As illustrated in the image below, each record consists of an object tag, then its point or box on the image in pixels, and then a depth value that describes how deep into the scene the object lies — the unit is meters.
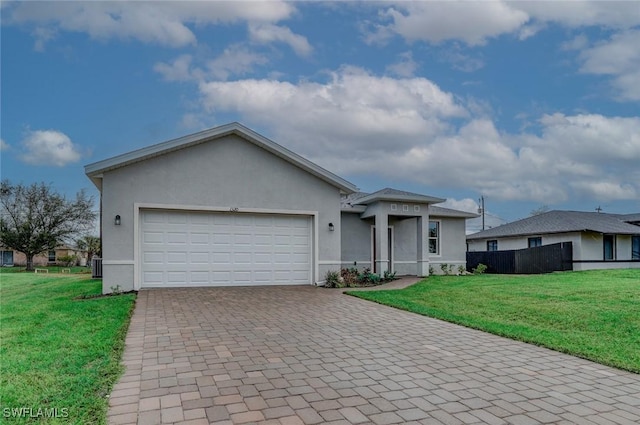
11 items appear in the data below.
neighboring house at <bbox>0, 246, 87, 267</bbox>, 46.84
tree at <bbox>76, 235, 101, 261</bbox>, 41.77
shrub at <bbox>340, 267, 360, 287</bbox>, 14.71
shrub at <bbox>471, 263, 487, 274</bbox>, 21.90
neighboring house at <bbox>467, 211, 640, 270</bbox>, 24.67
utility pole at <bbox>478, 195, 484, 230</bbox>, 54.15
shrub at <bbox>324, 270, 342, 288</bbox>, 14.27
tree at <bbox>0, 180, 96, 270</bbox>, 36.69
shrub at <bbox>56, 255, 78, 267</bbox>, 45.31
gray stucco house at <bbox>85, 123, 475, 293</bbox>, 12.41
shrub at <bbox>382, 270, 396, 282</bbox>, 16.00
